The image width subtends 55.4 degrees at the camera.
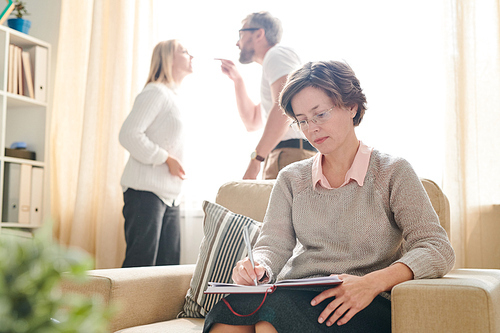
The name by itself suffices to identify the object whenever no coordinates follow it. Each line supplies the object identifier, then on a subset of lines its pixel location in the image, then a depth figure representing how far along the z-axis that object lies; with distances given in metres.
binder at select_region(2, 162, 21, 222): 2.98
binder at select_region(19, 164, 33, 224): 3.03
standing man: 1.98
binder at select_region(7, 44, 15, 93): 3.02
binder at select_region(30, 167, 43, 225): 3.11
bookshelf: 2.97
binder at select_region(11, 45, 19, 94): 3.04
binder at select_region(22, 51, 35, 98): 3.13
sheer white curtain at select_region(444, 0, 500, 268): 2.12
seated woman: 1.03
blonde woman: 2.21
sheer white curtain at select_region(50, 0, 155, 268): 2.94
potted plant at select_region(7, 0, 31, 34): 3.11
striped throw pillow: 1.44
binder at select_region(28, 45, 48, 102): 3.18
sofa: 0.88
